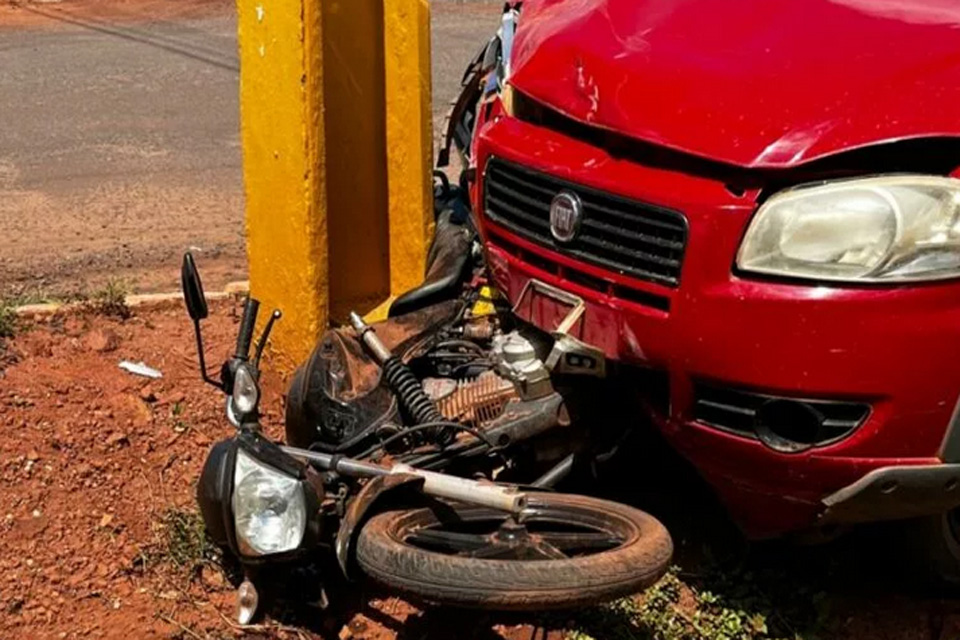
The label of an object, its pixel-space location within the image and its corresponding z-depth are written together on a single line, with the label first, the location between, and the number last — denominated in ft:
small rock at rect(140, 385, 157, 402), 15.74
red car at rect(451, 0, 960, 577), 9.95
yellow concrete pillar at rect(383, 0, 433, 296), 15.67
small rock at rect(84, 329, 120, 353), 16.61
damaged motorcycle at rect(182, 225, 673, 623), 10.56
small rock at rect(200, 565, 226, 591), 13.10
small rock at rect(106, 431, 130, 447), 14.81
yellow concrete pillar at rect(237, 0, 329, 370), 14.83
